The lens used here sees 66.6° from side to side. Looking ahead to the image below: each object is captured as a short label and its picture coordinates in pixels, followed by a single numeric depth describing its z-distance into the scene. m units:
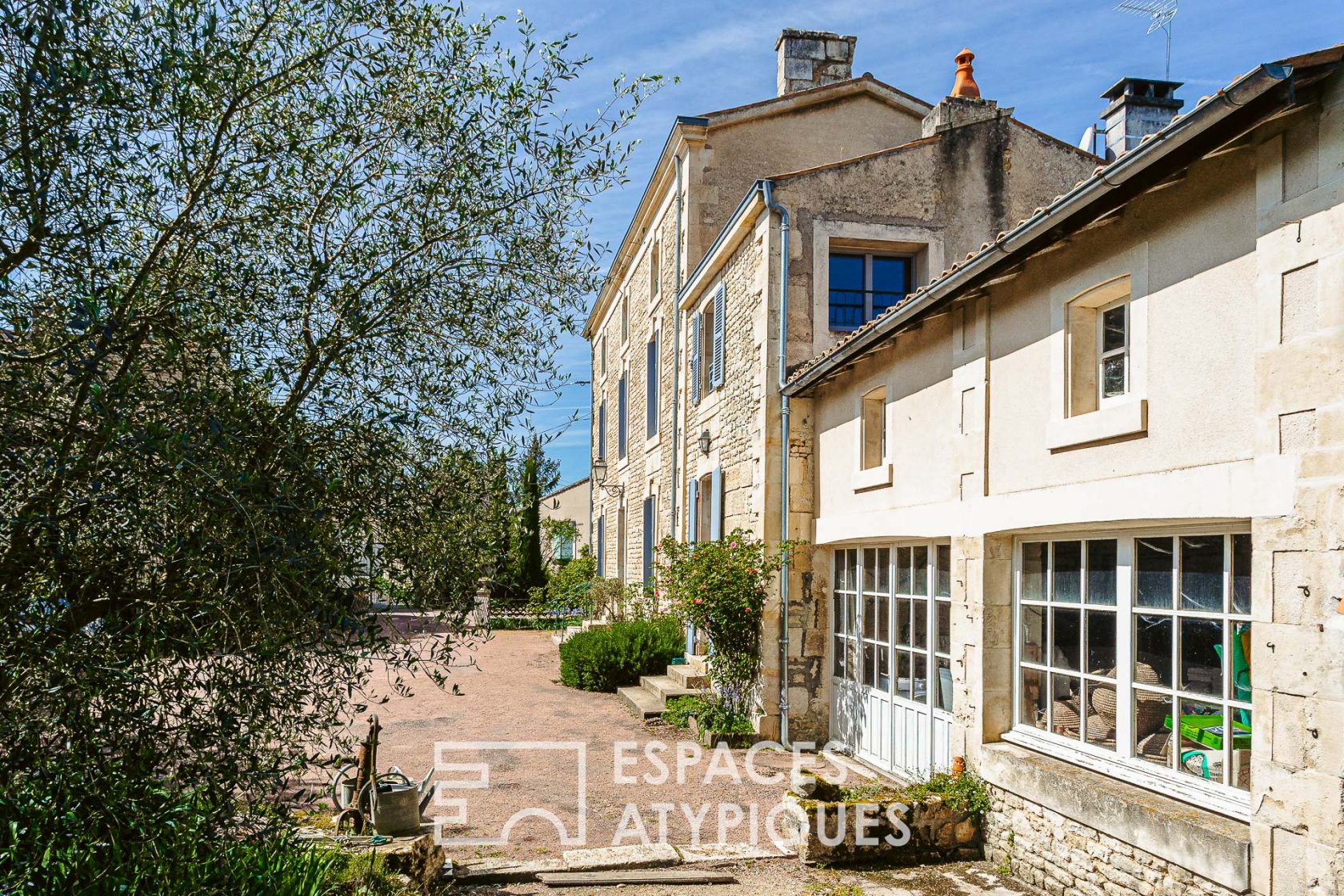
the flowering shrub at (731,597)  9.61
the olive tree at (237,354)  2.89
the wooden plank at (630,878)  6.01
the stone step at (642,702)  11.16
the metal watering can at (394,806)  6.12
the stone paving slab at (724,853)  6.43
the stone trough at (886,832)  6.39
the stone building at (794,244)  9.86
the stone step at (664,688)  11.48
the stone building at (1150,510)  4.10
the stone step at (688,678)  11.61
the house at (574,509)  36.31
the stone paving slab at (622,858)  6.28
